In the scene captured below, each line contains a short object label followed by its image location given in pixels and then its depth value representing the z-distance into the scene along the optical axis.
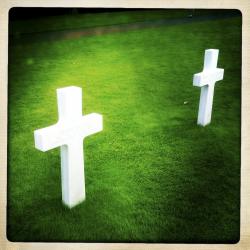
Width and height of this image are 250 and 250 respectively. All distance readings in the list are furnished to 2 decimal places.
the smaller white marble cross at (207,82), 2.96
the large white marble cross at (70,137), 1.83
